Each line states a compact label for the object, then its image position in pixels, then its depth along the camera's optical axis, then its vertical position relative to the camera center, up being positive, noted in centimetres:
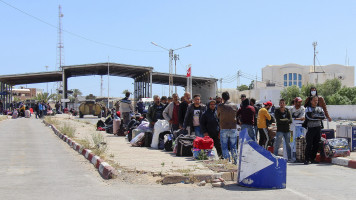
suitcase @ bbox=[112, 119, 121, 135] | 2060 -101
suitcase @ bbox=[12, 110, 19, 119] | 4434 -103
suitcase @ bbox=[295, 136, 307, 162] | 1138 -119
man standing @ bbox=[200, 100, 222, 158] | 1061 -48
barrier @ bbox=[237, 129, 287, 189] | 745 -111
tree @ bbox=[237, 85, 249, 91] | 13800 +507
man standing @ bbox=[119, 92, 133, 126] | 1877 -20
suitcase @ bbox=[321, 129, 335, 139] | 1277 -86
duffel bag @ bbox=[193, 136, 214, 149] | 1041 -93
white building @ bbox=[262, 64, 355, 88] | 9094 +622
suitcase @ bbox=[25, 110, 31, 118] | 4668 -108
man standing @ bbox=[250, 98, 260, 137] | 1370 +5
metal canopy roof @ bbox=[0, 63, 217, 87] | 5541 +405
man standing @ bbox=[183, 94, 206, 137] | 1168 -29
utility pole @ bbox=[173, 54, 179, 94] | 5683 +576
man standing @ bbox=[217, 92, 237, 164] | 1020 -51
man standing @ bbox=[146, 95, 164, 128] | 1468 -29
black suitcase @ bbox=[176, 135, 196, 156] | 1147 -112
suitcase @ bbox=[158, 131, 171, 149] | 1365 -112
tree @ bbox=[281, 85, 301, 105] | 7322 +180
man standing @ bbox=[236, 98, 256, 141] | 1086 -30
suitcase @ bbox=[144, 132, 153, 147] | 1435 -117
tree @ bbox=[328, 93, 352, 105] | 6431 +39
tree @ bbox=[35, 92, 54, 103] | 10047 +178
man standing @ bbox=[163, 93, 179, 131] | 1307 -29
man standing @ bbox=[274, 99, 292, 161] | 1135 -47
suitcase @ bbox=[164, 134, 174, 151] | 1294 -120
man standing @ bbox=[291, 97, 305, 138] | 1181 -39
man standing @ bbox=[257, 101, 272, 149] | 1185 -60
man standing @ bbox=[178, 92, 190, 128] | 1262 -12
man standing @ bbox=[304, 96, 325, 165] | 1116 -62
